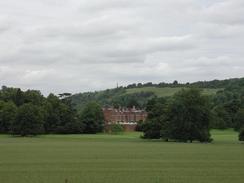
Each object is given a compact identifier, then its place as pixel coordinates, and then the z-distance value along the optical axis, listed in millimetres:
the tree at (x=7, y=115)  148000
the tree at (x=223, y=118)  174675
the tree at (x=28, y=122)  136875
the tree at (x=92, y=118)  167500
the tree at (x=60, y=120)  157000
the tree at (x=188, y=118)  107125
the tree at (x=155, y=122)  117062
